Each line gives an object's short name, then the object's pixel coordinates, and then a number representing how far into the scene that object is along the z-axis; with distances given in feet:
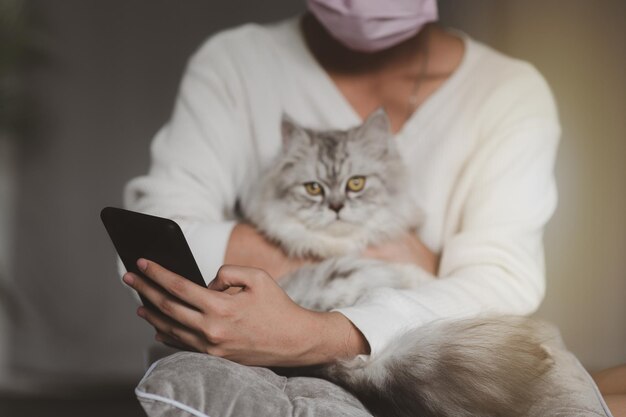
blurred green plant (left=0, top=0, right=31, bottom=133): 6.54
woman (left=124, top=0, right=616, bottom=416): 4.32
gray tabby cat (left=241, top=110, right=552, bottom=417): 2.64
